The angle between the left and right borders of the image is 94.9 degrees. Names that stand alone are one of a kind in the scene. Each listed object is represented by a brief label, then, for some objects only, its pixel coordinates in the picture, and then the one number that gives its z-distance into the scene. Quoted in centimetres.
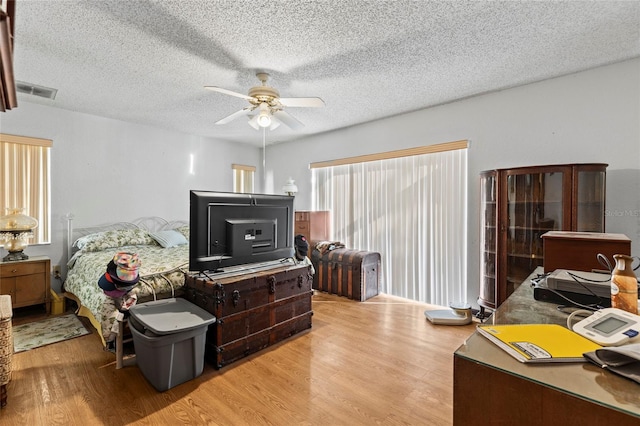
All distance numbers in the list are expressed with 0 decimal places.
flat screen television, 230
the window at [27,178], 341
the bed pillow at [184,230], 455
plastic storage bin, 196
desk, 67
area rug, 267
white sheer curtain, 354
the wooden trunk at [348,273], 395
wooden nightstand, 313
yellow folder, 82
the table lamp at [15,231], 321
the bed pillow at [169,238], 403
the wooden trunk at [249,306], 231
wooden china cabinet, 251
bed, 238
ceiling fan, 252
